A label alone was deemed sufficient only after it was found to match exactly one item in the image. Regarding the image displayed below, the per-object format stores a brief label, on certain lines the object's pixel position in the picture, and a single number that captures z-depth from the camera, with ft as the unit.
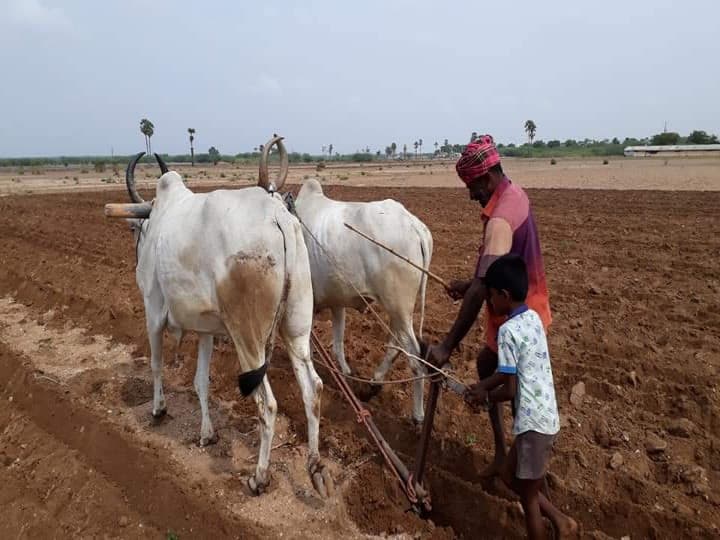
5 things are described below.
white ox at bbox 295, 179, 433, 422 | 15.60
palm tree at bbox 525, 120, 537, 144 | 381.81
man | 9.78
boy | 9.39
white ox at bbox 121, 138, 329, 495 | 12.28
